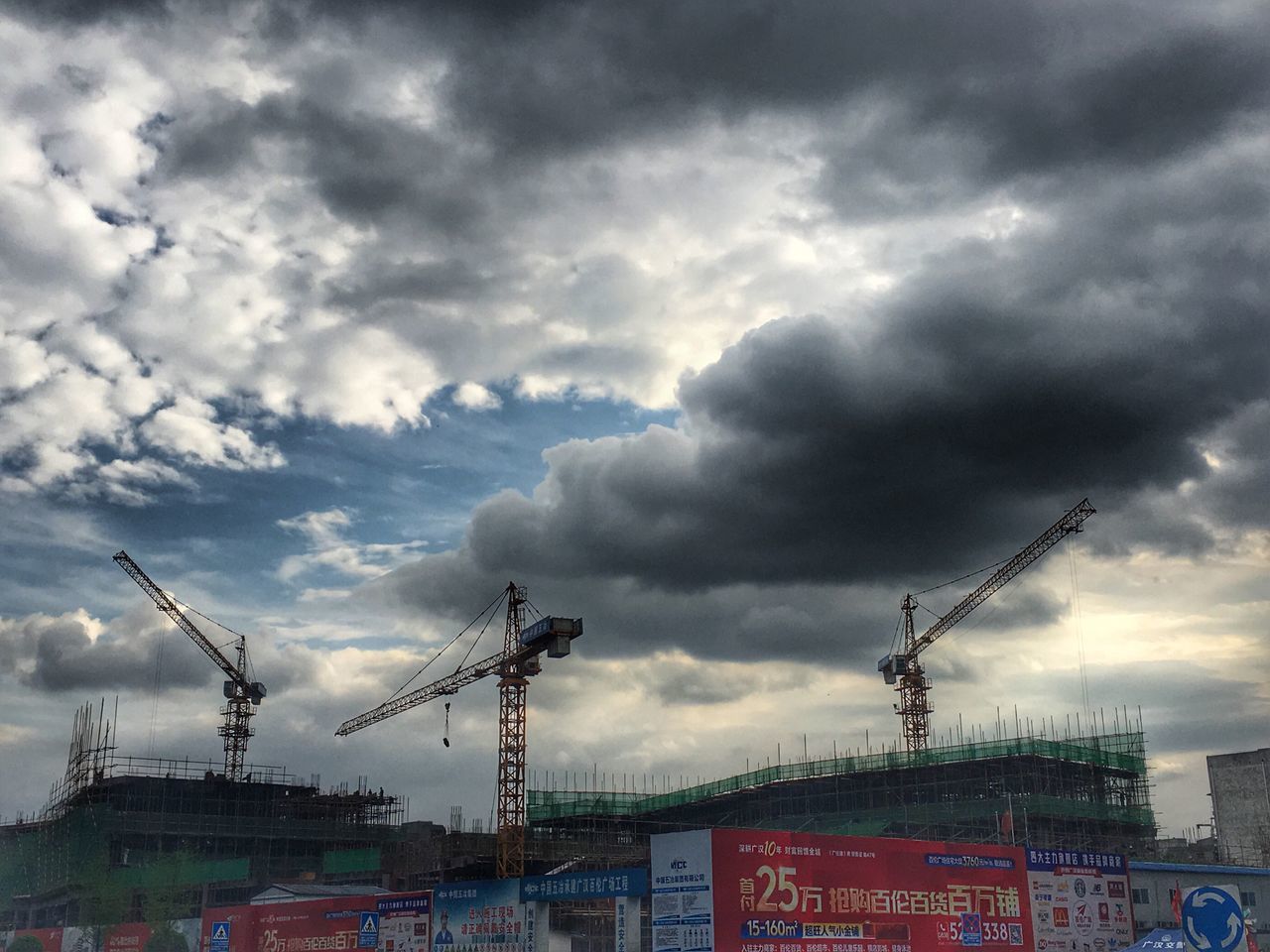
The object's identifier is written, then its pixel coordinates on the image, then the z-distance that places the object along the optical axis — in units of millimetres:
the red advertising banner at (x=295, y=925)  62281
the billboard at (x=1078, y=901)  54000
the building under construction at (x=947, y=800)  117688
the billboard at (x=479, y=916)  56094
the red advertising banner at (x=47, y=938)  87869
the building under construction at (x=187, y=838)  134000
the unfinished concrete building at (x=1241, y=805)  117625
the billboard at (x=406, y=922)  58969
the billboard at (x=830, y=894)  45688
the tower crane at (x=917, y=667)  157500
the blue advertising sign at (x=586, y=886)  50156
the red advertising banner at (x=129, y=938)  80500
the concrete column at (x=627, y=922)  50000
